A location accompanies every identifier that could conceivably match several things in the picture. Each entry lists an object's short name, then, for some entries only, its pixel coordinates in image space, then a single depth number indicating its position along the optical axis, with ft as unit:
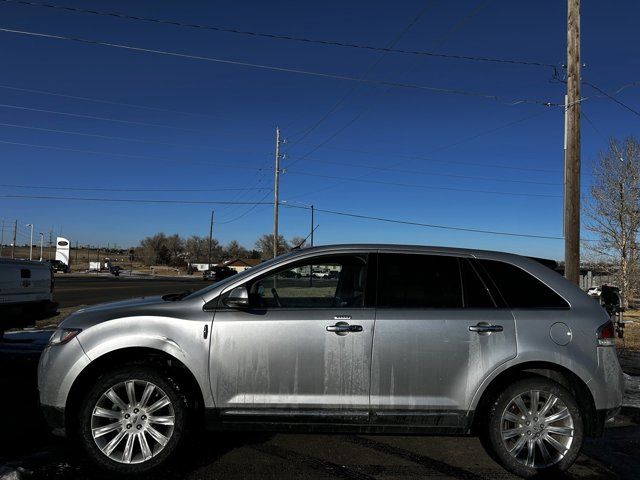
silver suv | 12.92
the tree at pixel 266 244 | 375.66
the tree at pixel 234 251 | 469.32
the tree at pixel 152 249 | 425.69
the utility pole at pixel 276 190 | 122.78
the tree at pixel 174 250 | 433.07
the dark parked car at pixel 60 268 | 216.25
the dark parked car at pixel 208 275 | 223.69
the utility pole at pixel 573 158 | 31.01
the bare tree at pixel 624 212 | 77.05
